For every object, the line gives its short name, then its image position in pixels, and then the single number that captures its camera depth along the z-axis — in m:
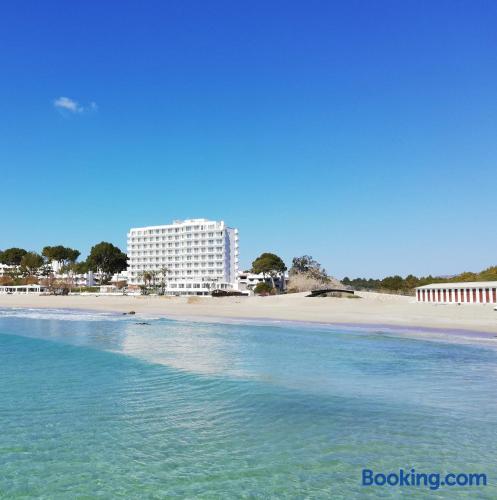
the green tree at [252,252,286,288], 135.38
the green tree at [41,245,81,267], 149.38
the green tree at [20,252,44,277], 145.75
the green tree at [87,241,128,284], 147.00
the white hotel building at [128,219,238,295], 146.25
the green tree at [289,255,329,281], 120.31
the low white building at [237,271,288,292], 131.86
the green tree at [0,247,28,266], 158.75
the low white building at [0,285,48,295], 131.00
